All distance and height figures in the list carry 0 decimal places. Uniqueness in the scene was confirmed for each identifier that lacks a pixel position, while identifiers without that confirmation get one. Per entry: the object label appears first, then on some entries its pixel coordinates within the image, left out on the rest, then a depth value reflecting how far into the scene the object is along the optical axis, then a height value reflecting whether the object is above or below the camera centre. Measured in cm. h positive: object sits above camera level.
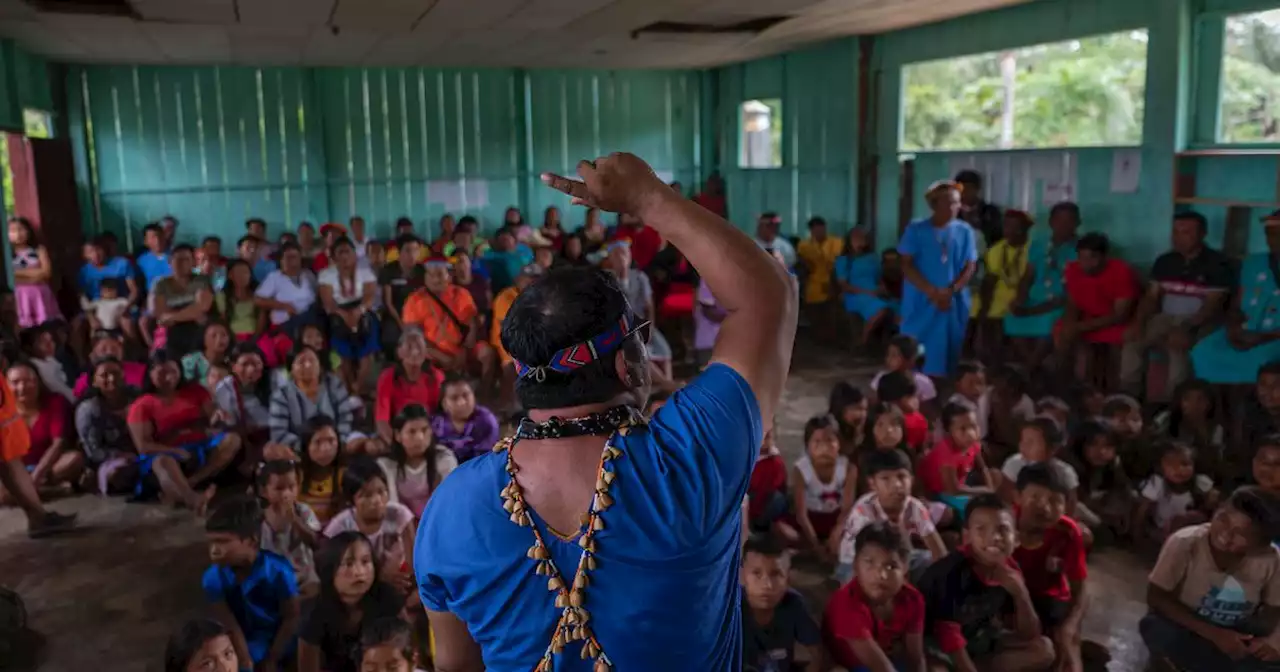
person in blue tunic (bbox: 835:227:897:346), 817 -72
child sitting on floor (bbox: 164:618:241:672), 258 -118
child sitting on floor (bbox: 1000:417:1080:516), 420 -112
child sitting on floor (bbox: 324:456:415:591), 362 -121
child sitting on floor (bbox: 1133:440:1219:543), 434 -139
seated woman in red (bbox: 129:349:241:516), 511 -124
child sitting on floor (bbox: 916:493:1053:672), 327 -140
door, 888 +12
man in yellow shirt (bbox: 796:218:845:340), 897 -65
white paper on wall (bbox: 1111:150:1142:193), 647 +16
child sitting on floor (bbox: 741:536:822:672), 299 -131
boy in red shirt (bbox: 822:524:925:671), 303 -133
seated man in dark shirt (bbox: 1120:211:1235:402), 565 -65
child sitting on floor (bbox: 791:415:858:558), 429 -126
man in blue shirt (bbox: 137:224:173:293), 842 -42
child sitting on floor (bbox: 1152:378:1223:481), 513 -123
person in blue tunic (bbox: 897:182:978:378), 628 -50
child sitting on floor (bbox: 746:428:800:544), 446 -136
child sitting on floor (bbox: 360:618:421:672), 279 -127
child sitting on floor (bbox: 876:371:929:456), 485 -104
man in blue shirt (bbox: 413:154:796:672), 128 -37
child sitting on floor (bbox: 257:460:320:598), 377 -125
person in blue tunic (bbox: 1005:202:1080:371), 661 -67
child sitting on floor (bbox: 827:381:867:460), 470 -108
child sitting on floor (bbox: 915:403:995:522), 444 -123
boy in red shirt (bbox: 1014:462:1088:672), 344 -130
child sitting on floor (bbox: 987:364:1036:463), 539 -119
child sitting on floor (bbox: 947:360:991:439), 509 -101
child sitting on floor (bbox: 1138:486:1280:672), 316 -134
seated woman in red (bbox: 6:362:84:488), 534 -128
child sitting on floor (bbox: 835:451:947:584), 370 -122
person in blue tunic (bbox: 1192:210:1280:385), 530 -77
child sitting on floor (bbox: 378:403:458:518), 419 -114
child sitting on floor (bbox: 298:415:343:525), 433 -121
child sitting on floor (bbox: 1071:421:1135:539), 452 -140
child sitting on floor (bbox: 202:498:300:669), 327 -129
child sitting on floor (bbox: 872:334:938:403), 545 -92
